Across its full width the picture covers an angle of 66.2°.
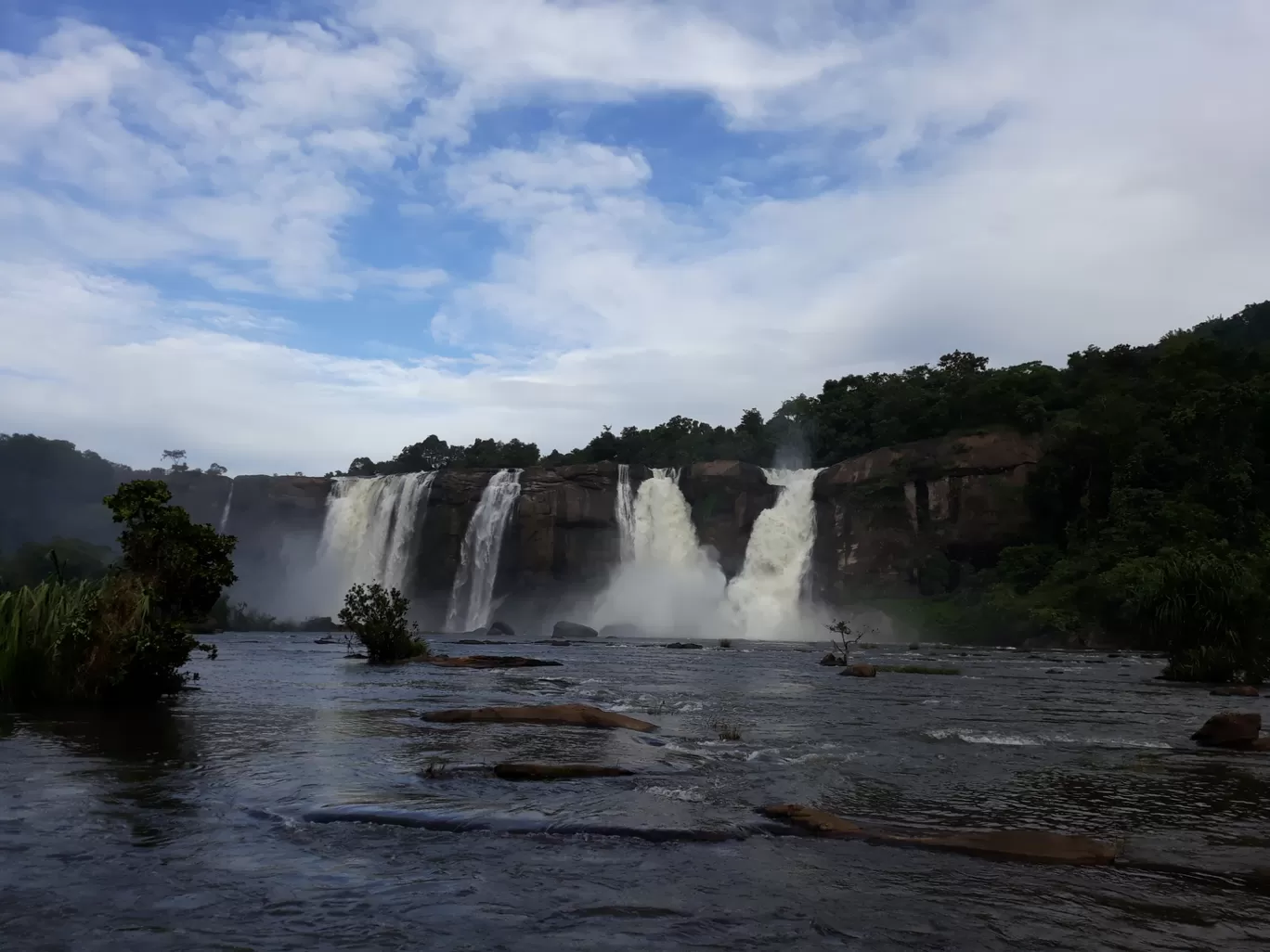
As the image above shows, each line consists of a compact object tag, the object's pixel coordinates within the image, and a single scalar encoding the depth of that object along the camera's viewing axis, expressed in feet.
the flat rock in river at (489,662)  89.97
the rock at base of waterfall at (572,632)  189.47
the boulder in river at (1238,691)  69.46
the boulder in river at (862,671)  84.33
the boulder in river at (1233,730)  40.06
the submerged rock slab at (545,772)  29.84
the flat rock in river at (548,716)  44.34
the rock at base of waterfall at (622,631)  202.49
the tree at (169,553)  52.60
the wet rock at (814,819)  23.43
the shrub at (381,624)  93.71
